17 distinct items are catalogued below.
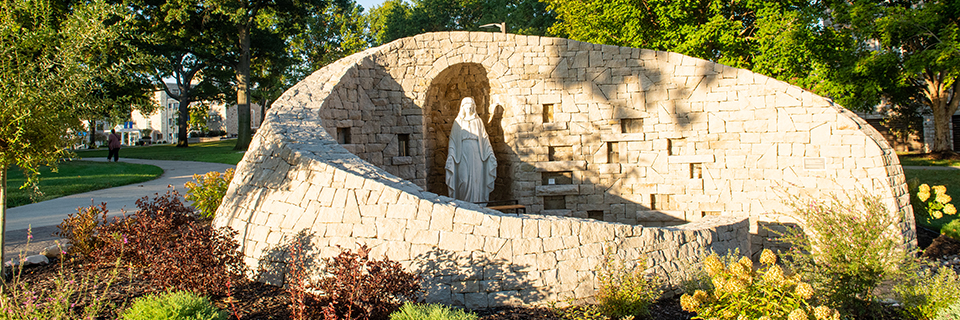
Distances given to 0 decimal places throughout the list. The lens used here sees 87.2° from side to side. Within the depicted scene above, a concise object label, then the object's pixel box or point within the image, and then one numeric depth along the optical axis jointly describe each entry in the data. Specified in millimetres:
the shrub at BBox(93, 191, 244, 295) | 4395
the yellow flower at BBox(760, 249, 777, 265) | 3709
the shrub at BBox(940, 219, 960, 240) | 8414
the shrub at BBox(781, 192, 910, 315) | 4500
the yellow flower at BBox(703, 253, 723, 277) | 3684
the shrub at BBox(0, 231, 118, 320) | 3510
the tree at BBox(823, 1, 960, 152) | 12664
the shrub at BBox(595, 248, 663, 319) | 4418
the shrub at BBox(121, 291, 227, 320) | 3663
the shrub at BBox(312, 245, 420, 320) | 3926
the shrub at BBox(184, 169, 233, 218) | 7699
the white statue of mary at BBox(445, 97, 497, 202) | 8906
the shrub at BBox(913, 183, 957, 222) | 7376
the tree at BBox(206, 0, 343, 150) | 19775
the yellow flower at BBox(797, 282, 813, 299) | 3398
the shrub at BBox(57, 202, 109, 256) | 5922
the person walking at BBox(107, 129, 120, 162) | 20091
